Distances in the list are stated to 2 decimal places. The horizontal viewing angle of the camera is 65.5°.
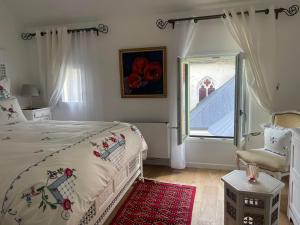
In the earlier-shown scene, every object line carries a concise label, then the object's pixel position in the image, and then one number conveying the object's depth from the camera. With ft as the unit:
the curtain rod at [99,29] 12.10
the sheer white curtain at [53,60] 12.32
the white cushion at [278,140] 8.47
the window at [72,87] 12.66
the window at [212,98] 14.19
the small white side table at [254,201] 5.41
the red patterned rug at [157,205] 7.34
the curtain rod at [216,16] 9.60
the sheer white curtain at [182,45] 10.75
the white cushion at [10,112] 9.25
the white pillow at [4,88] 9.73
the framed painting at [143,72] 11.50
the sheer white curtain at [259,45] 9.80
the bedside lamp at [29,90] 12.36
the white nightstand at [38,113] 12.04
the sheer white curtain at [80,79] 12.34
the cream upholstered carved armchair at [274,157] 8.13
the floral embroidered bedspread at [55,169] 4.30
